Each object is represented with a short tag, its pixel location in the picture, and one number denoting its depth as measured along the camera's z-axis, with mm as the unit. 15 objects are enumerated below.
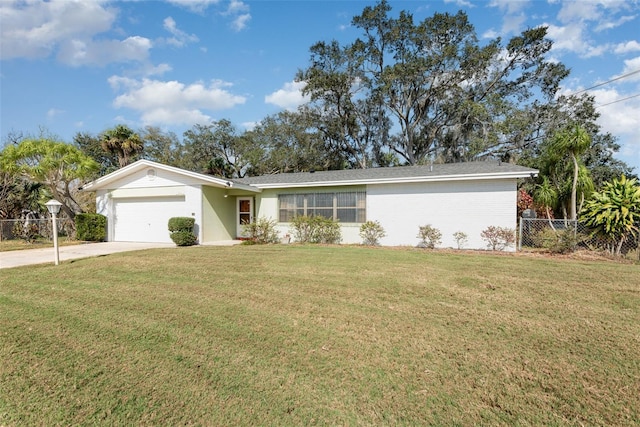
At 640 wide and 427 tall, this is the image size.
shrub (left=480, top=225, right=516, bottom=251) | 10086
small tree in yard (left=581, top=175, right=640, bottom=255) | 8289
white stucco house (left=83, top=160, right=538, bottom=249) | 10641
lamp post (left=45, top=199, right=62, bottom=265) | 7770
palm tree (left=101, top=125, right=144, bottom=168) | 18516
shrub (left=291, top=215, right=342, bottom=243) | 12383
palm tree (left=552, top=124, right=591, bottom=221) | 10461
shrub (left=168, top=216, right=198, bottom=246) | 11836
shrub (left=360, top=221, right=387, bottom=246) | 11906
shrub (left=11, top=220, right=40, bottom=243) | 13453
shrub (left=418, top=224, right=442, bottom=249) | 11039
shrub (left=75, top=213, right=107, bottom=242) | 13781
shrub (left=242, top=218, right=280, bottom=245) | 13109
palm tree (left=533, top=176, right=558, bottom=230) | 11852
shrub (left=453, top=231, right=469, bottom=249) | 10784
